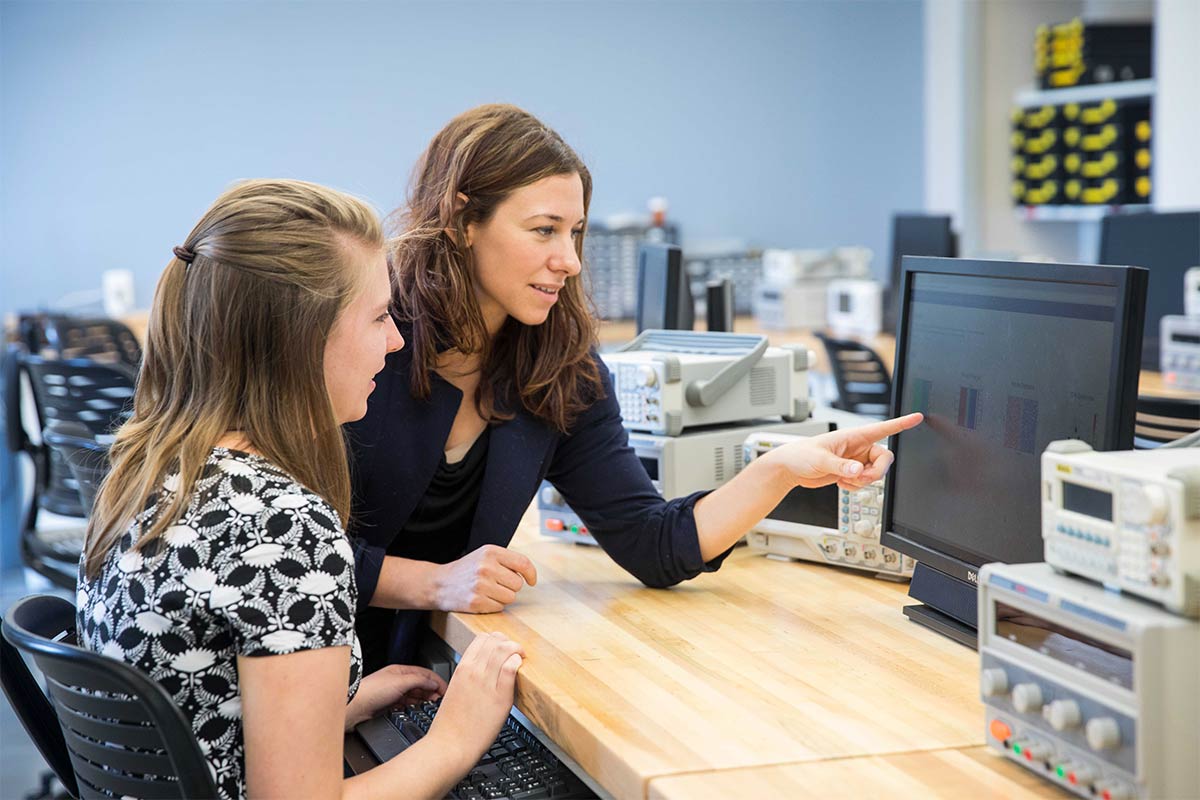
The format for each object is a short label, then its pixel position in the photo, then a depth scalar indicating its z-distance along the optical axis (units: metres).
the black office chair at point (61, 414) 3.21
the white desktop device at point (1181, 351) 3.58
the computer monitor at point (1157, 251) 3.94
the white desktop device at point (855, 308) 5.11
